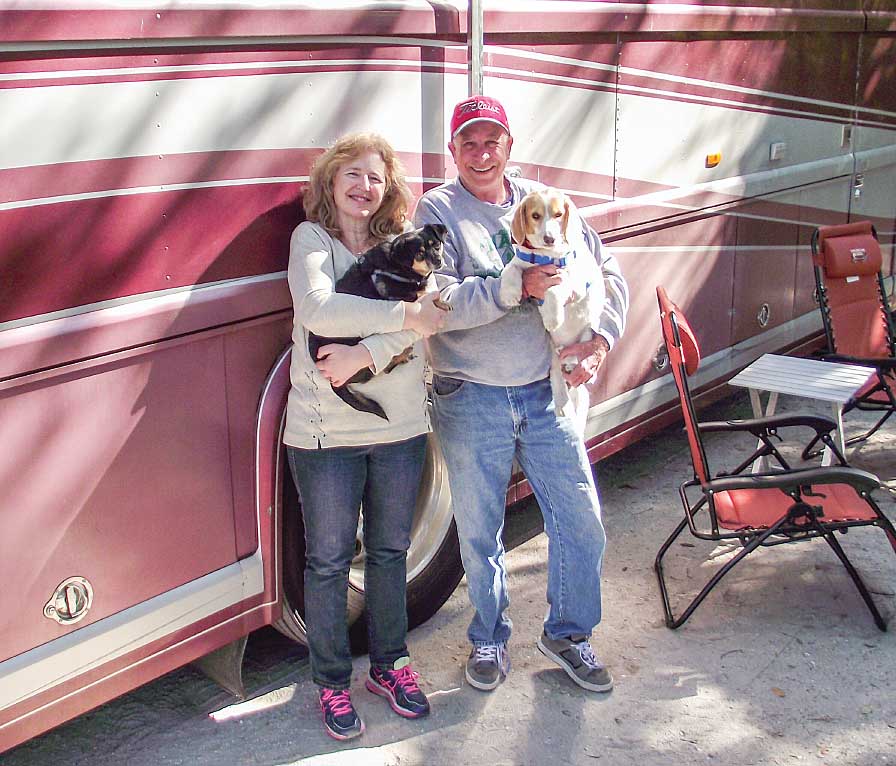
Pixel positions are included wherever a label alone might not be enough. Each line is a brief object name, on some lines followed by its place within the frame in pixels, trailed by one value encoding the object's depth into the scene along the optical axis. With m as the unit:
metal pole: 3.52
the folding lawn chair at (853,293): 5.57
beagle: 2.95
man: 3.14
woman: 2.97
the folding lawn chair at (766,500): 3.76
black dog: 2.94
